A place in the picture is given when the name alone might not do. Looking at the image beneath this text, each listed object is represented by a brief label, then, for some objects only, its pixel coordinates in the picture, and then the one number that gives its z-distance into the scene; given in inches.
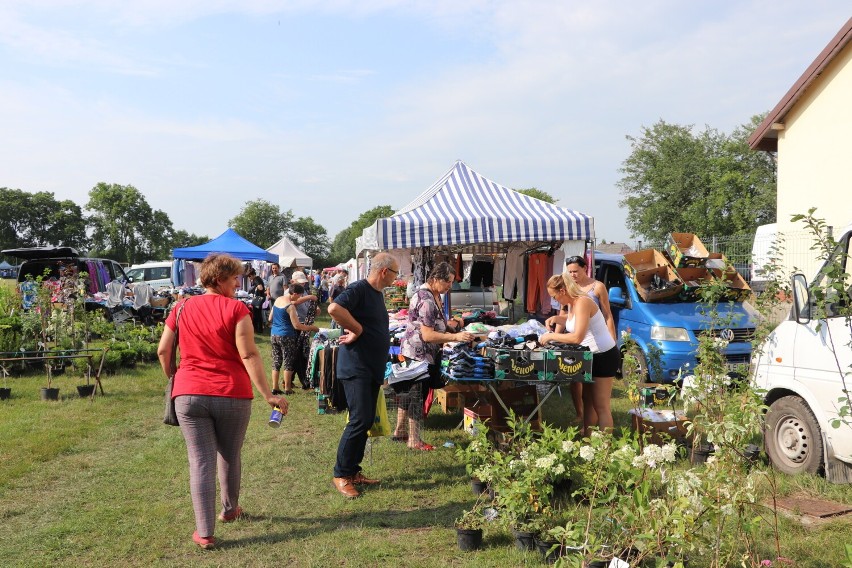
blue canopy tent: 742.5
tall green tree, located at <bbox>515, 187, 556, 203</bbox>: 2923.2
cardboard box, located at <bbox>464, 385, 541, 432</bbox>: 254.5
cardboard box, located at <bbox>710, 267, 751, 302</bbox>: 361.4
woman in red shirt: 160.9
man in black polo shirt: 197.8
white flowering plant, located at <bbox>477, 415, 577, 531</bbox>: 153.0
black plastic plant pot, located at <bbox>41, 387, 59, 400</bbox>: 346.6
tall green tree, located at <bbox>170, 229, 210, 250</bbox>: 2883.1
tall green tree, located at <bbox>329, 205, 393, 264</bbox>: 3053.6
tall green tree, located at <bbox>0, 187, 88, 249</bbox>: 2645.2
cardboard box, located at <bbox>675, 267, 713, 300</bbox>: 369.7
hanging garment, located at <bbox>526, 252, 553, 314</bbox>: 443.2
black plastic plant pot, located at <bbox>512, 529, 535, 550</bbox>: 155.2
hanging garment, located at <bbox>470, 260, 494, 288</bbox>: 514.3
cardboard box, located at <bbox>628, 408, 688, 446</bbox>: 241.8
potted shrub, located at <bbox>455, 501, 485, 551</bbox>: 159.5
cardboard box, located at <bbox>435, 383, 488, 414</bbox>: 284.4
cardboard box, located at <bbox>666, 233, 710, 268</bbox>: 370.6
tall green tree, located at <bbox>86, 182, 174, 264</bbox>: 2480.3
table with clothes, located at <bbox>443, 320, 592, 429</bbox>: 212.8
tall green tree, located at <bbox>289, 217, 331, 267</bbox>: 3716.3
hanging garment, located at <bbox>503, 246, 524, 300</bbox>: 475.8
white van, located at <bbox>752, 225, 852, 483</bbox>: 189.0
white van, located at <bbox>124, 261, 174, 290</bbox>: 1088.2
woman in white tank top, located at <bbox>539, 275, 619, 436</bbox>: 217.3
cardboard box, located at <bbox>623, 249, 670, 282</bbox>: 385.3
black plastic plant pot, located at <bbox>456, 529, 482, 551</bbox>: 159.3
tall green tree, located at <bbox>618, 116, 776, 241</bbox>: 1486.2
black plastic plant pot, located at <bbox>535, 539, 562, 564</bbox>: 150.1
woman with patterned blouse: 238.1
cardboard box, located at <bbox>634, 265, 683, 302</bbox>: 365.4
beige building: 649.6
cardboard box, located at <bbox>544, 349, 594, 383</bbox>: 212.4
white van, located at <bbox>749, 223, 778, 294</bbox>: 637.9
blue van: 343.9
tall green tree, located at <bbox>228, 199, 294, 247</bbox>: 3326.8
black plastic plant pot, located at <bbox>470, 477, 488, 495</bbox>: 199.9
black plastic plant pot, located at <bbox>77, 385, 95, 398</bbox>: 357.7
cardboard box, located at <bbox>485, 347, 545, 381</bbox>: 213.0
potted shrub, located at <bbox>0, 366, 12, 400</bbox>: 344.6
